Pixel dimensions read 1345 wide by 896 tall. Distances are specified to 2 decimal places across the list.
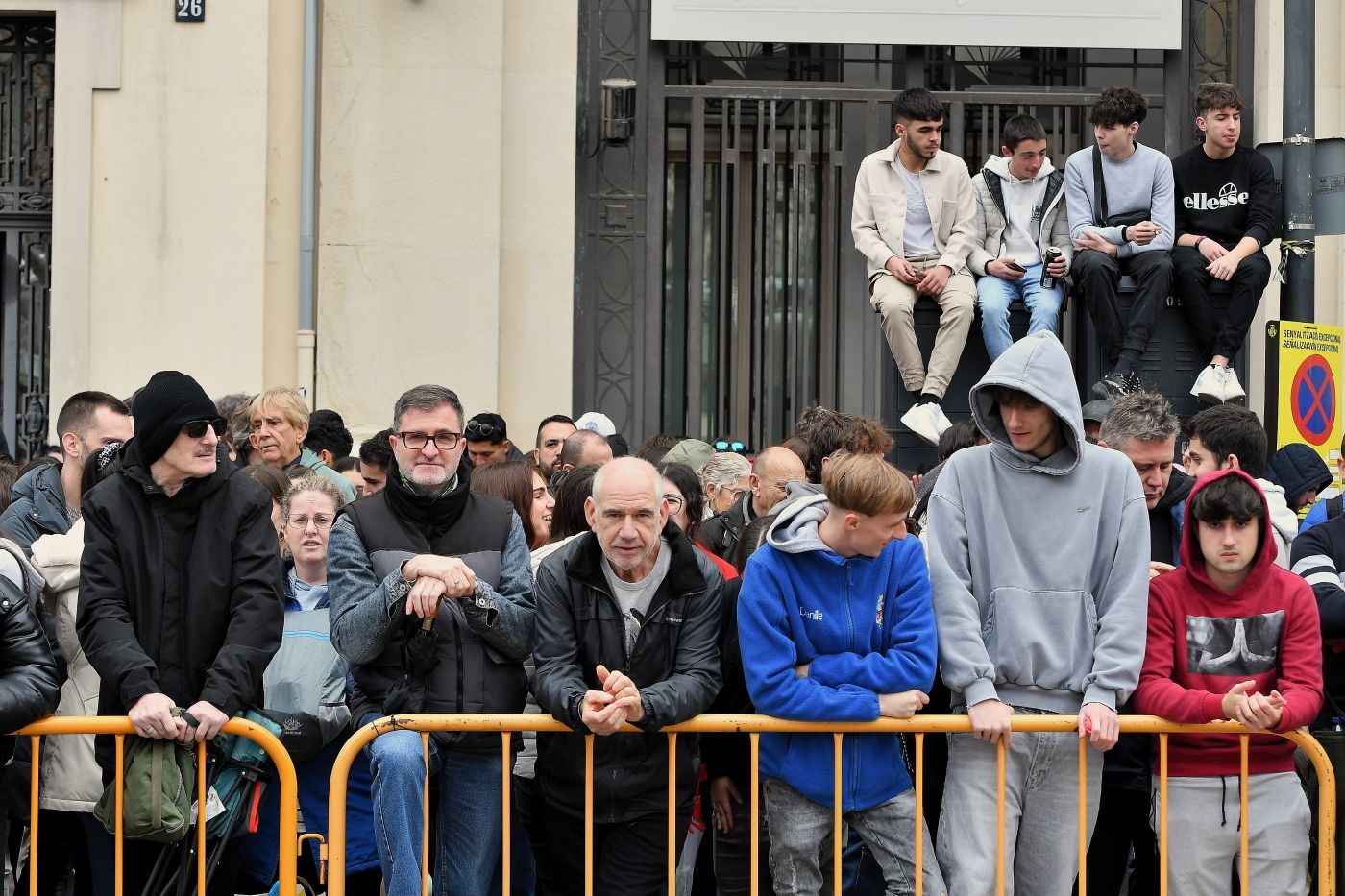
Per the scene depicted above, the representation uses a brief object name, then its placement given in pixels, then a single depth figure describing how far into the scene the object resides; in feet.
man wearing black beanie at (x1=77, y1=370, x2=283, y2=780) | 34.04
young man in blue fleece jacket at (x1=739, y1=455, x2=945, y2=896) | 33.60
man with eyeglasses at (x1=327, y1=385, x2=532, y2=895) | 34.24
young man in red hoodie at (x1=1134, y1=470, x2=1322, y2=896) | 34.78
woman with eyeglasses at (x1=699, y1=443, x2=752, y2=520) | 51.83
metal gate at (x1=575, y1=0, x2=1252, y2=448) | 80.02
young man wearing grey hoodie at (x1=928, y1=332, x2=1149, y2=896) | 34.19
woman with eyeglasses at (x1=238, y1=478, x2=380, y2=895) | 38.42
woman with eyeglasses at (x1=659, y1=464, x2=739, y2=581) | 41.93
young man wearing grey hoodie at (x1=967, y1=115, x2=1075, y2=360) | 62.44
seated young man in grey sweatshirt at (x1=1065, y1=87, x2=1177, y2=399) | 61.46
